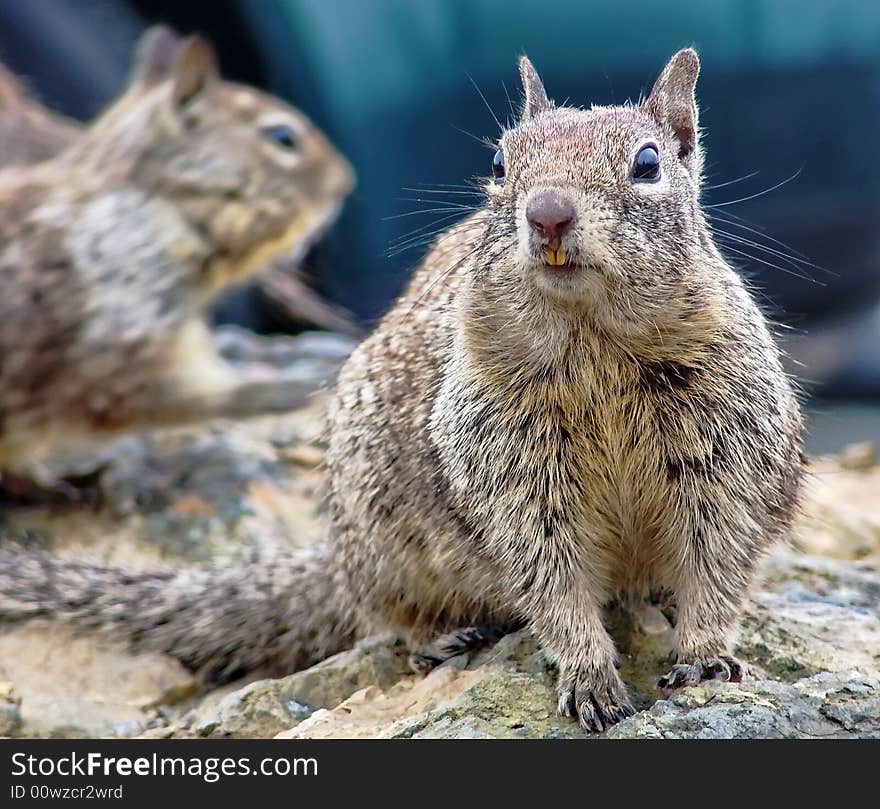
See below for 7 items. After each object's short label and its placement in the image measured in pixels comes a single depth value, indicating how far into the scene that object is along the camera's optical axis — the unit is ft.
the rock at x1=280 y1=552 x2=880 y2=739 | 14.92
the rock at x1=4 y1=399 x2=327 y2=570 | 26.94
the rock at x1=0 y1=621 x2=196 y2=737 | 19.58
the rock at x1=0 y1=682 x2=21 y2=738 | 19.15
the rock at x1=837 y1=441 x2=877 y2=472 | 30.91
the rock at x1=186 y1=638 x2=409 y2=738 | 17.89
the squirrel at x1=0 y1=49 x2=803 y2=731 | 14.97
